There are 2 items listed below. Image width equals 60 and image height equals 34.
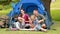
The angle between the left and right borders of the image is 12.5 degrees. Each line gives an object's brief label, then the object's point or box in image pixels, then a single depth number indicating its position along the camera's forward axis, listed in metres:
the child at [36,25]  7.40
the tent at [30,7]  7.86
